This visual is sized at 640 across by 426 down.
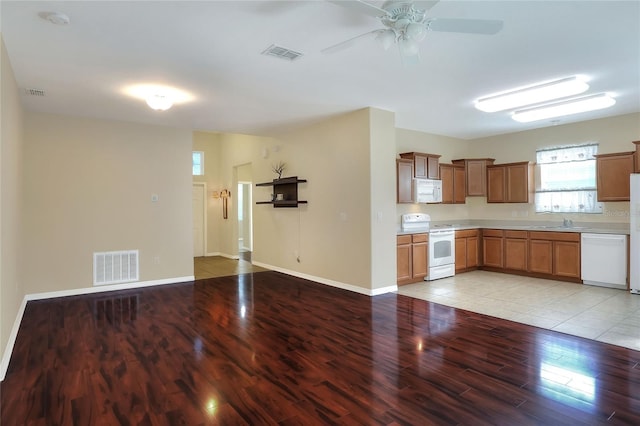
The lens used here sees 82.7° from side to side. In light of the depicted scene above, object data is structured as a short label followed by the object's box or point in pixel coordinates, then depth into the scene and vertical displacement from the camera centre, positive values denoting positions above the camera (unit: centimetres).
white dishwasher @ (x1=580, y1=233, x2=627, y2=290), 526 -84
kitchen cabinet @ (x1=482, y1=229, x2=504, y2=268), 671 -80
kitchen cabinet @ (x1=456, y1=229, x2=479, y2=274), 658 -82
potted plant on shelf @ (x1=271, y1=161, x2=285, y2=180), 701 +79
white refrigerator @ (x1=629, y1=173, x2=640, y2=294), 500 -46
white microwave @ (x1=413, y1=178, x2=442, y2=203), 641 +29
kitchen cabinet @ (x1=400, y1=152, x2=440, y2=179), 638 +76
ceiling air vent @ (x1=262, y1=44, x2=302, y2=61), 318 +140
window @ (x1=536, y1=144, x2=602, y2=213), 609 +43
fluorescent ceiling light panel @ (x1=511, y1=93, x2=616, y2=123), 478 +136
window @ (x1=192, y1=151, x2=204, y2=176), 940 +121
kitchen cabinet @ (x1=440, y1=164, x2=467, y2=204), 697 +44
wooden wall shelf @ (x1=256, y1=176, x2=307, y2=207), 650 +34
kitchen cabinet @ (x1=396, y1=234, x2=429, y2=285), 568 -82
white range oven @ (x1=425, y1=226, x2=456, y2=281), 609 -80
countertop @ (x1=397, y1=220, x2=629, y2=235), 568 -39
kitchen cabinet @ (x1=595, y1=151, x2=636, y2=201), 548 +45
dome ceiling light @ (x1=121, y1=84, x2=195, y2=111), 414 +141
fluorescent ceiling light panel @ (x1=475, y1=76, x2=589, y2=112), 423 +139
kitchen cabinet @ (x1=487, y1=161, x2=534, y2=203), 668 +43
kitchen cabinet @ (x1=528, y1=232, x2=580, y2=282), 574 -82
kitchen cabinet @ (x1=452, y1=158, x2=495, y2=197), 726 +63
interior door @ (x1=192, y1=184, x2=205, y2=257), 935 -32
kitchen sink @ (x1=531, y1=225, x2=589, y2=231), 593 -40
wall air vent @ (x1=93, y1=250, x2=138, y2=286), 553 -87
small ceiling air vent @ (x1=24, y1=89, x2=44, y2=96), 420 +141
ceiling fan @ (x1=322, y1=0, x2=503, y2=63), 226 +120
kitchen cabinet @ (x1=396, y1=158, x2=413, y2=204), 613 +45
